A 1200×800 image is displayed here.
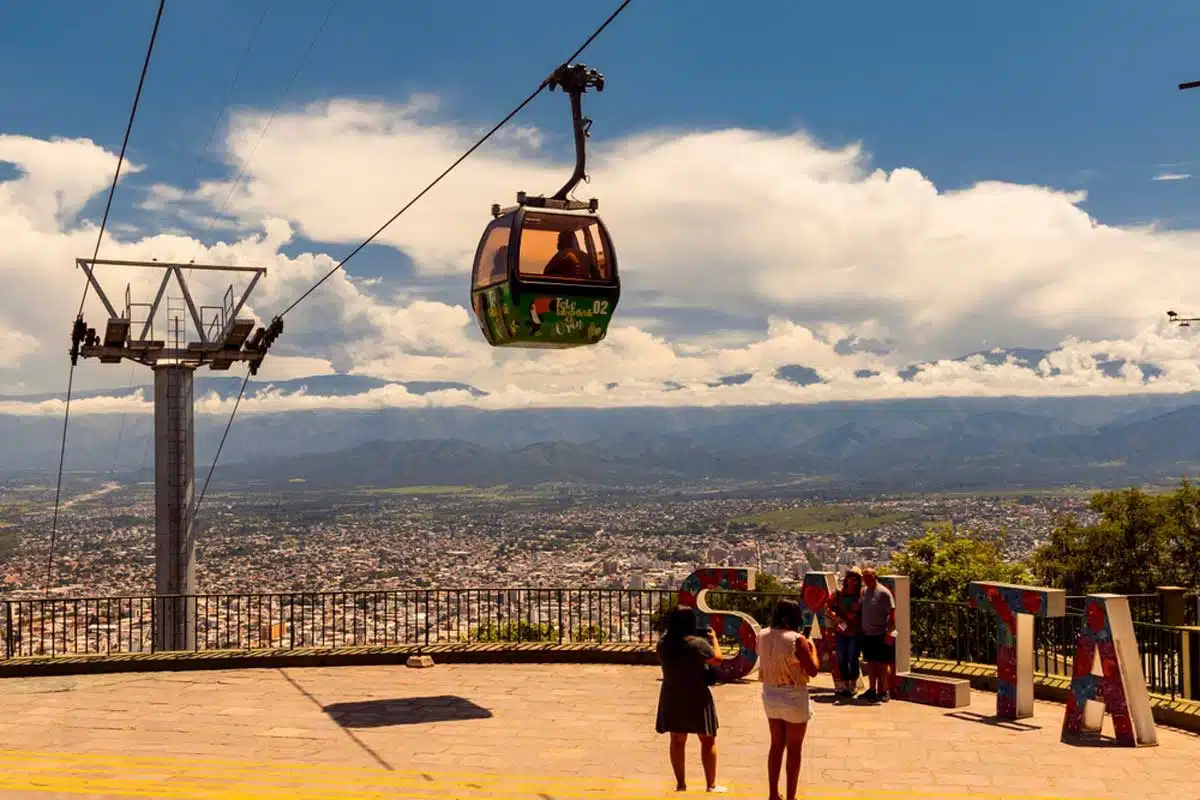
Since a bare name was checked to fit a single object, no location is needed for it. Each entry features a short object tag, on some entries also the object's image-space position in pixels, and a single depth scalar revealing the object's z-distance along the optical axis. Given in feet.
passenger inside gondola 48.67
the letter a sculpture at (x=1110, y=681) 38.24
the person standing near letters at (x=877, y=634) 45.21
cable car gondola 47.29
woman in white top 29.22
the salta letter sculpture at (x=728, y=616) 50.39
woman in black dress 30.37
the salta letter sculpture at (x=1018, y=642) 41.83
